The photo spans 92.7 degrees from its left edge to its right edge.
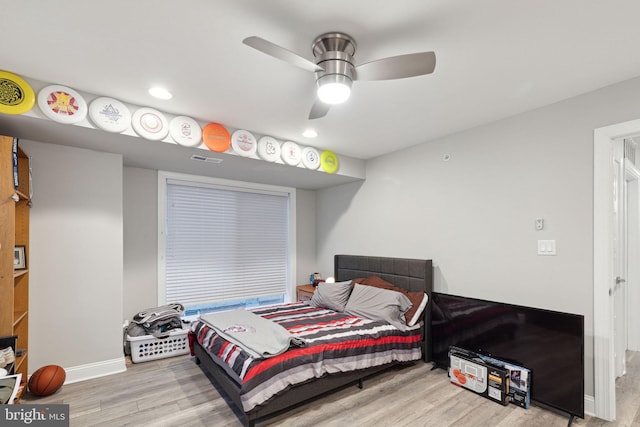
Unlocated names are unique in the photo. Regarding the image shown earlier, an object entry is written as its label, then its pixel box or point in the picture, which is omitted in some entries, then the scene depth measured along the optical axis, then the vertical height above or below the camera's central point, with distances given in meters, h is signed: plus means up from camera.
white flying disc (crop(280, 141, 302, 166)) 3.67 +0.71
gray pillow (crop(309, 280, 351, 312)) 3.76 -1.06
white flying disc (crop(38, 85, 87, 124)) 2.32 +0.84
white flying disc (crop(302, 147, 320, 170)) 3.88 +0.69
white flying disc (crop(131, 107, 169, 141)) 2.71 +0.80
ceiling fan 1.72 +0.85
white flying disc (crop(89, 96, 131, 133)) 2.51 +0.82
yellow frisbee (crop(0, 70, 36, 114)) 2.17 +0.85
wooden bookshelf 2.29 -0.20
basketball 2.59 -1.44
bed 2.31 -1.36
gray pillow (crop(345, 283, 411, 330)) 3.29 -1.06
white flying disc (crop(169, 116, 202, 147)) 2.91 +0.78
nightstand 4.72 -1.28
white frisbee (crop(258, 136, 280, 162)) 3.48 +0.73
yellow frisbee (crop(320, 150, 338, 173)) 4.07 +0.67
